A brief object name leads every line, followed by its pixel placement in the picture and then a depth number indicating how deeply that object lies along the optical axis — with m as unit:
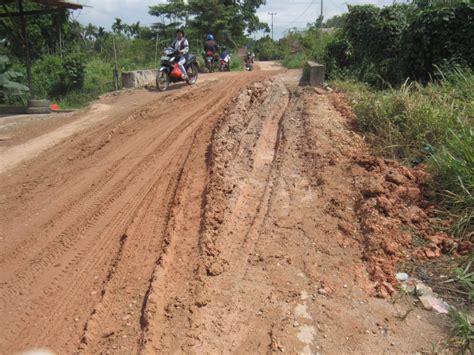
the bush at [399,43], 9.52
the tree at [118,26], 41.91
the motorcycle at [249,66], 22.33
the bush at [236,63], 26.80
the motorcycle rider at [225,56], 19.17
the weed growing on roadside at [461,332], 2.77
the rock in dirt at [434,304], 3.17
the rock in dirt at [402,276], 3.48
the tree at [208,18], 29.09
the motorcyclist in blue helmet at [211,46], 18.52
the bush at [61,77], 15.25
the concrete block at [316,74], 10.02
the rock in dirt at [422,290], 3.32
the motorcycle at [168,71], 11.65
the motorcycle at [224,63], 19.08
